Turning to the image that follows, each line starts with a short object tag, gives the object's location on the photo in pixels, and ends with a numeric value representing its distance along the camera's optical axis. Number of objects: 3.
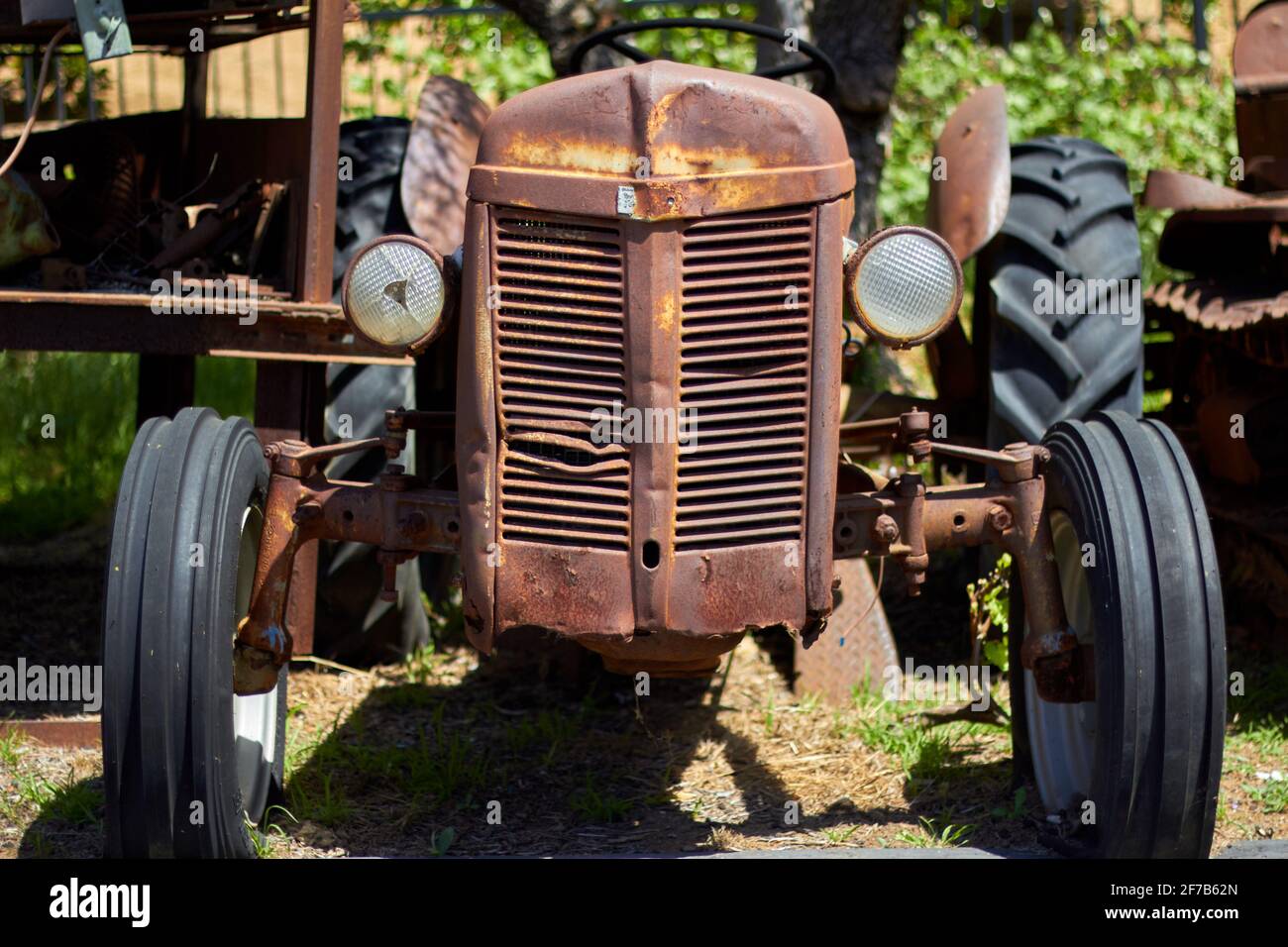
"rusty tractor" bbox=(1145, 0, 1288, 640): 4.78
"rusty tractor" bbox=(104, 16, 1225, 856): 3.23
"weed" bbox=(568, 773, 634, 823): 4.21
